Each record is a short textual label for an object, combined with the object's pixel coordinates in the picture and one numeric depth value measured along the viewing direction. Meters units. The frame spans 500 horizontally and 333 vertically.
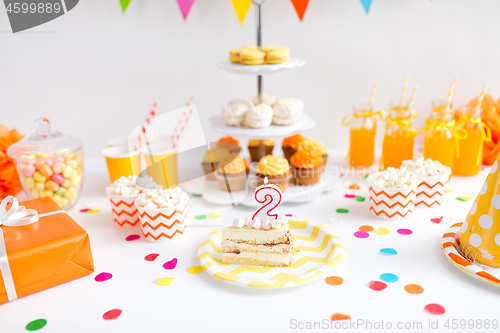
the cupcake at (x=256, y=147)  1.73
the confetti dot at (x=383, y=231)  1.25
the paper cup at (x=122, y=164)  1.60
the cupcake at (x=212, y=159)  1.60
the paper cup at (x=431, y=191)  1.37
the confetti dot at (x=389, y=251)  1.14
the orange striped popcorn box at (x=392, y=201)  1.30
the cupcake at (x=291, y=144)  1.67
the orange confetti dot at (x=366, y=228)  1.28
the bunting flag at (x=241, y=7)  1.78
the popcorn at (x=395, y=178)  1.32
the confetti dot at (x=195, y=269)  1.09
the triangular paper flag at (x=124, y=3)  1.80
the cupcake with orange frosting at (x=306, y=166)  1.52
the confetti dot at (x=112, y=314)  0.93
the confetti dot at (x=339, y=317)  0.91
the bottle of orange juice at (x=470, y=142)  1.62
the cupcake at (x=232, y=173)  1.50
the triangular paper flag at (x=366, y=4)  1.82
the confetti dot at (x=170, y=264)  1.12
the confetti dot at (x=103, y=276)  1.07
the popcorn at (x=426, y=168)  1.38
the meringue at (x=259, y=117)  1.44
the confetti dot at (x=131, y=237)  1.28
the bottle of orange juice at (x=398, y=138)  1.63
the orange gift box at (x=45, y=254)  0.98
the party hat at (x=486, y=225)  1.01
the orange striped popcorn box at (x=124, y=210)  1.31
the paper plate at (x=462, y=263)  0.97
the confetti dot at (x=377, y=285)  1.00
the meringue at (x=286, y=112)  1.47
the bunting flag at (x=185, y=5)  1.81
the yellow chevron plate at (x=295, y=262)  1.00
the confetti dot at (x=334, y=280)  1.02
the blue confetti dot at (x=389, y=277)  1.03
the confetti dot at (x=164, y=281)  1.04
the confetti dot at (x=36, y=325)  0.90
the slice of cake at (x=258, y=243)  1.10
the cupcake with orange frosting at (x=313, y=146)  1.55
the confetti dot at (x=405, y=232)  1.25
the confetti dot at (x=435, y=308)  0.92
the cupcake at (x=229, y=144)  1.62
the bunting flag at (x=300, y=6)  1.82
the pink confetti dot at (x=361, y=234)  1.24
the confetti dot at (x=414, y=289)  0.98
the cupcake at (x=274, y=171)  1.45
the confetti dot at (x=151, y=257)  1.16
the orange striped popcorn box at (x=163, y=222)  1.20
